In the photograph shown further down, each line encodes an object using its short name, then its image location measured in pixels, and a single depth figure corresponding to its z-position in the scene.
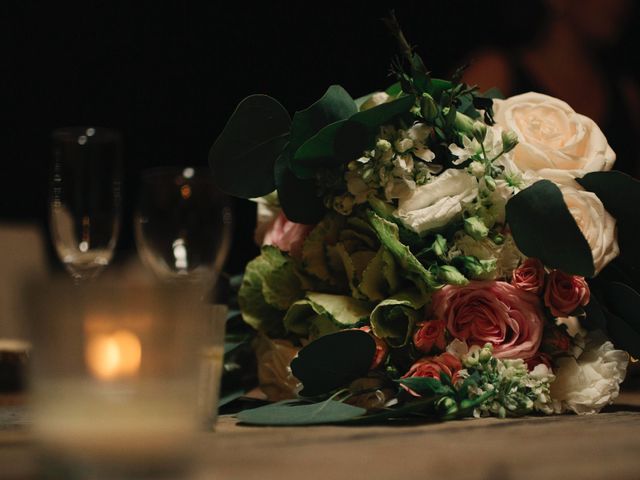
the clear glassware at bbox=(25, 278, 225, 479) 0.82
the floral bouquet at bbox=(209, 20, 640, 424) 1.18
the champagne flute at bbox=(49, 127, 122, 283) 1.43
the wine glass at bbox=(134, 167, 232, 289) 1.43
